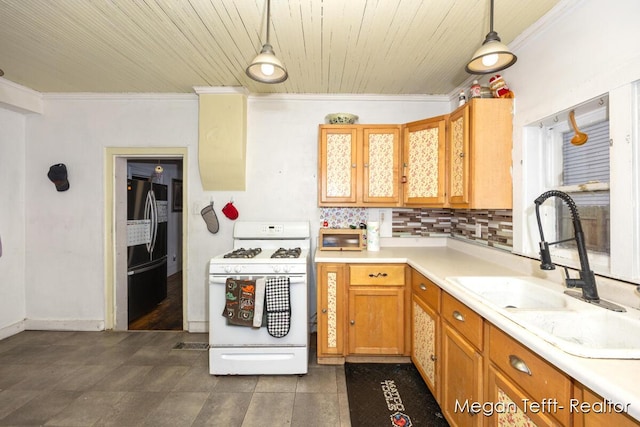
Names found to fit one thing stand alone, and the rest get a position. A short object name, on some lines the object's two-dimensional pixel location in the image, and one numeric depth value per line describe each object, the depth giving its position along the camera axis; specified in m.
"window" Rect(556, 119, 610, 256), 1.41
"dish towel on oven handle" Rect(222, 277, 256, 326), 2.00
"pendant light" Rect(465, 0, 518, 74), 1.28
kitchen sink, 0.84
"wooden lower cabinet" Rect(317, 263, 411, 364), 2.19
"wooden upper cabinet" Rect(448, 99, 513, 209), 1.92
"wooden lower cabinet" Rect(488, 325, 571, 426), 0.85
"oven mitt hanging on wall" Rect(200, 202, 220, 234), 2.81
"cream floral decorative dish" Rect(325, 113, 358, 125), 2.61
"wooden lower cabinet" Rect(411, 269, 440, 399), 1.71
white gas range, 2.05
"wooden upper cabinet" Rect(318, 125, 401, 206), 2.55
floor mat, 1.67
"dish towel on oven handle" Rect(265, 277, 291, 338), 2.02
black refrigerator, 3.09
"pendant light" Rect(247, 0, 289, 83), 1.43
